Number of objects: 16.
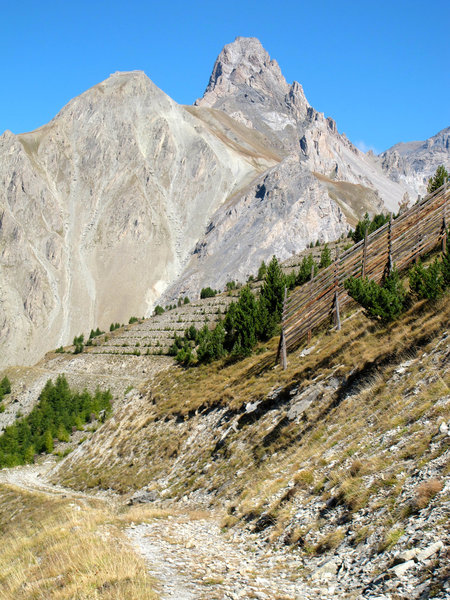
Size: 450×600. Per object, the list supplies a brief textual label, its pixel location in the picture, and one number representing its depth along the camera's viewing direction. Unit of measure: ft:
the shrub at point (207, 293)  322.96
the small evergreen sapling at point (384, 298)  68.90
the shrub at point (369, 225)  196.96
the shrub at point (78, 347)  290.60
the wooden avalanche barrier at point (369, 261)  91.45
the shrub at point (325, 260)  171.94
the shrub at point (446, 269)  66.64
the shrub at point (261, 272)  277.50
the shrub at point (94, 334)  331.49
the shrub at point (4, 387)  247.09
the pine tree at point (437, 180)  143.50
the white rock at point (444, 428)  33.65
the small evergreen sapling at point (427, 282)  66.49
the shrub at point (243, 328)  113.29
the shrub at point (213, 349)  125.49
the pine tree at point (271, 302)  115.24
